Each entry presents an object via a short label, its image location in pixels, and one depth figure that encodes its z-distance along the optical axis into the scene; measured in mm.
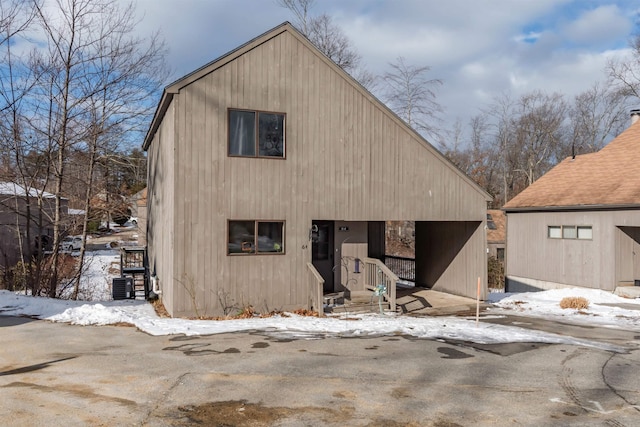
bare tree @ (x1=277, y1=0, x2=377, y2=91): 32500
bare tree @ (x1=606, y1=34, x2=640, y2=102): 34781
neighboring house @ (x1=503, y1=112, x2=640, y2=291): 17062
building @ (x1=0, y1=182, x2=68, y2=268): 21889
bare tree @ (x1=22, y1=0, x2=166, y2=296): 16953
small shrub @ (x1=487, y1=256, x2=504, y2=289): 25609
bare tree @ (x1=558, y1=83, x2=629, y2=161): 48844
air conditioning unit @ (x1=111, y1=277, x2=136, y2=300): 15461
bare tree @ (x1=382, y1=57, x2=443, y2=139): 38406
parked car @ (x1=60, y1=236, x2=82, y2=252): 30375
